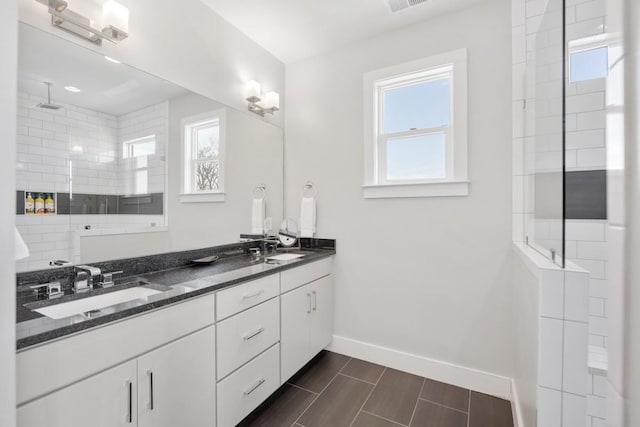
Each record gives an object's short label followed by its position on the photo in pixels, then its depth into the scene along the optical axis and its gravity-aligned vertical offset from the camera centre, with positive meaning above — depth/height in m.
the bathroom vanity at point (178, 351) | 0.93 -0.59
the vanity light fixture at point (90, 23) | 1.35 +0.93
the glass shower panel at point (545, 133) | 1.20 +0.38
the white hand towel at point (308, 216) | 2.66 -0.05
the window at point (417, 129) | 2.11 +0.65
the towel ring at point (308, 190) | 2.73 +0.20
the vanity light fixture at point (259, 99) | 2.46 +0.97
